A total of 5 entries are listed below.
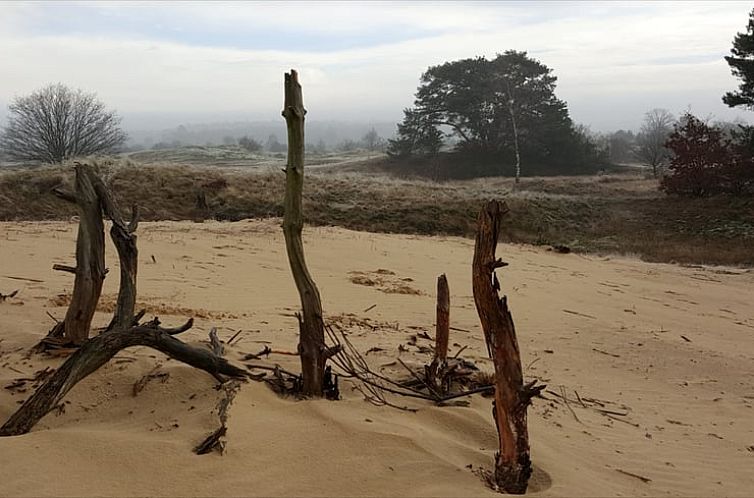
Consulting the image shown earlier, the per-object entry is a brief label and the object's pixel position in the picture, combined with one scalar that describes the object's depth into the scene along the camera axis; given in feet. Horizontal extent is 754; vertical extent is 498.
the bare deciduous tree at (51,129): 118.83
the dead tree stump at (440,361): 13.16
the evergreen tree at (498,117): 134.31
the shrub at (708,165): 80.94
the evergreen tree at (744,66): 82.28
